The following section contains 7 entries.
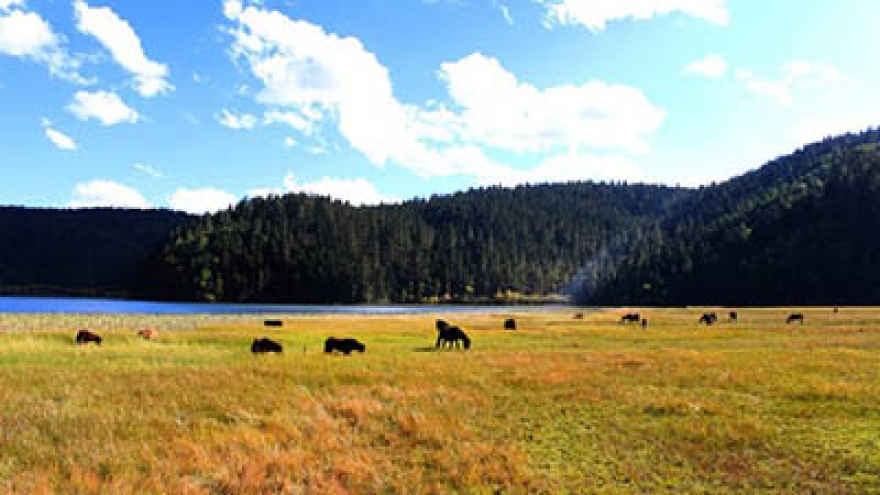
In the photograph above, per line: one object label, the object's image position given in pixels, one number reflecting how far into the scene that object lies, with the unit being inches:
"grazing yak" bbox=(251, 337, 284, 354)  1428.4
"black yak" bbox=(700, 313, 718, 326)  2723.9
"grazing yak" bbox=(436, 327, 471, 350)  1629.3
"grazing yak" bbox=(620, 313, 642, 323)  2892.7
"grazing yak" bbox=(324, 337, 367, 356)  1434.5
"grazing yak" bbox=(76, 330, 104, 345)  1556.3
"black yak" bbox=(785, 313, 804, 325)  2692.9
